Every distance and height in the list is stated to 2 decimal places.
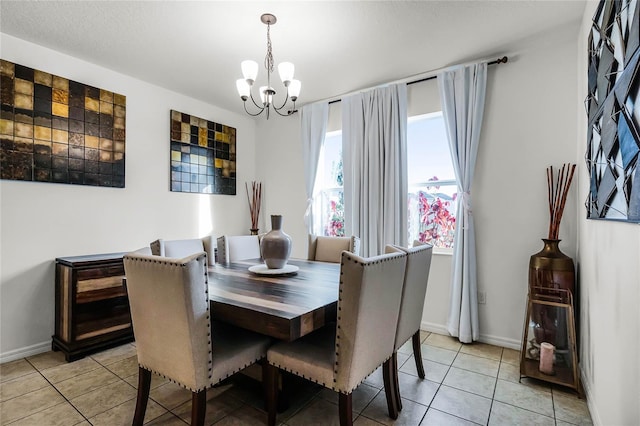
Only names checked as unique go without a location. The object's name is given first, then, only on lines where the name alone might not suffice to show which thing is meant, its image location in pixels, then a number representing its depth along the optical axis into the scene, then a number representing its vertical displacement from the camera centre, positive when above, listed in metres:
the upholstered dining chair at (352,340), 1.38 -0.61
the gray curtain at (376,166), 3.30 +0.52
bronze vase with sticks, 2.29 -0.43
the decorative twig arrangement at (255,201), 4.57 +0.19
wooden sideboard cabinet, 2.55 -0.78
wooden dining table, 1.36 -0.43
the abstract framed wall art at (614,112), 1.08 +0.43
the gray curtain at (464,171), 2.86 +0.40
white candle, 2.18 -1.01
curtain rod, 2.77 +1.37
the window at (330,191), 4.04 +0.30
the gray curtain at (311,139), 3.97 +0.95
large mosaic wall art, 2.54 +0.75
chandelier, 2.18 +0.95
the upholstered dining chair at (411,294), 1.80 -0.49
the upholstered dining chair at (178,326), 1.34 -0.51
